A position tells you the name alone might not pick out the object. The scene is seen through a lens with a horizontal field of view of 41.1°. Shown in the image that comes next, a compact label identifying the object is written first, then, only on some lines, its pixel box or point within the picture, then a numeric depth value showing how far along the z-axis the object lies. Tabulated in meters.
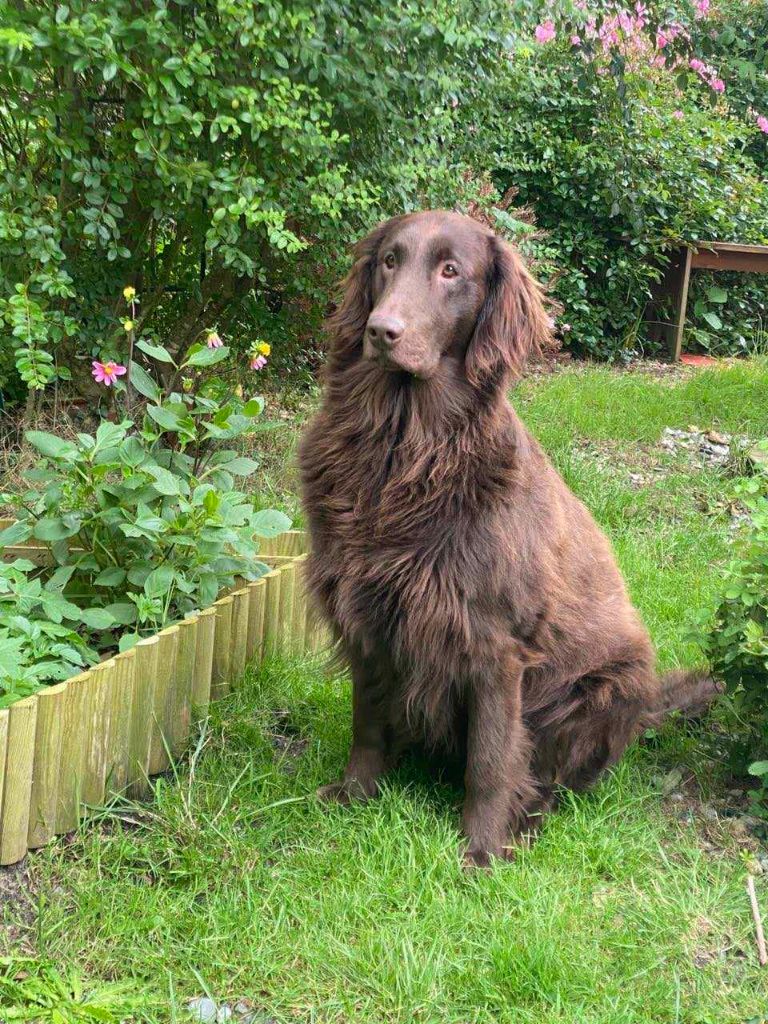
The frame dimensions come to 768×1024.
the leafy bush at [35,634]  2.42
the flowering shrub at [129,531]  2.80
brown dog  2.61
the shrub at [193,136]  3.54
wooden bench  8.46
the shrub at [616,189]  8.01
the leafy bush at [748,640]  2.76
